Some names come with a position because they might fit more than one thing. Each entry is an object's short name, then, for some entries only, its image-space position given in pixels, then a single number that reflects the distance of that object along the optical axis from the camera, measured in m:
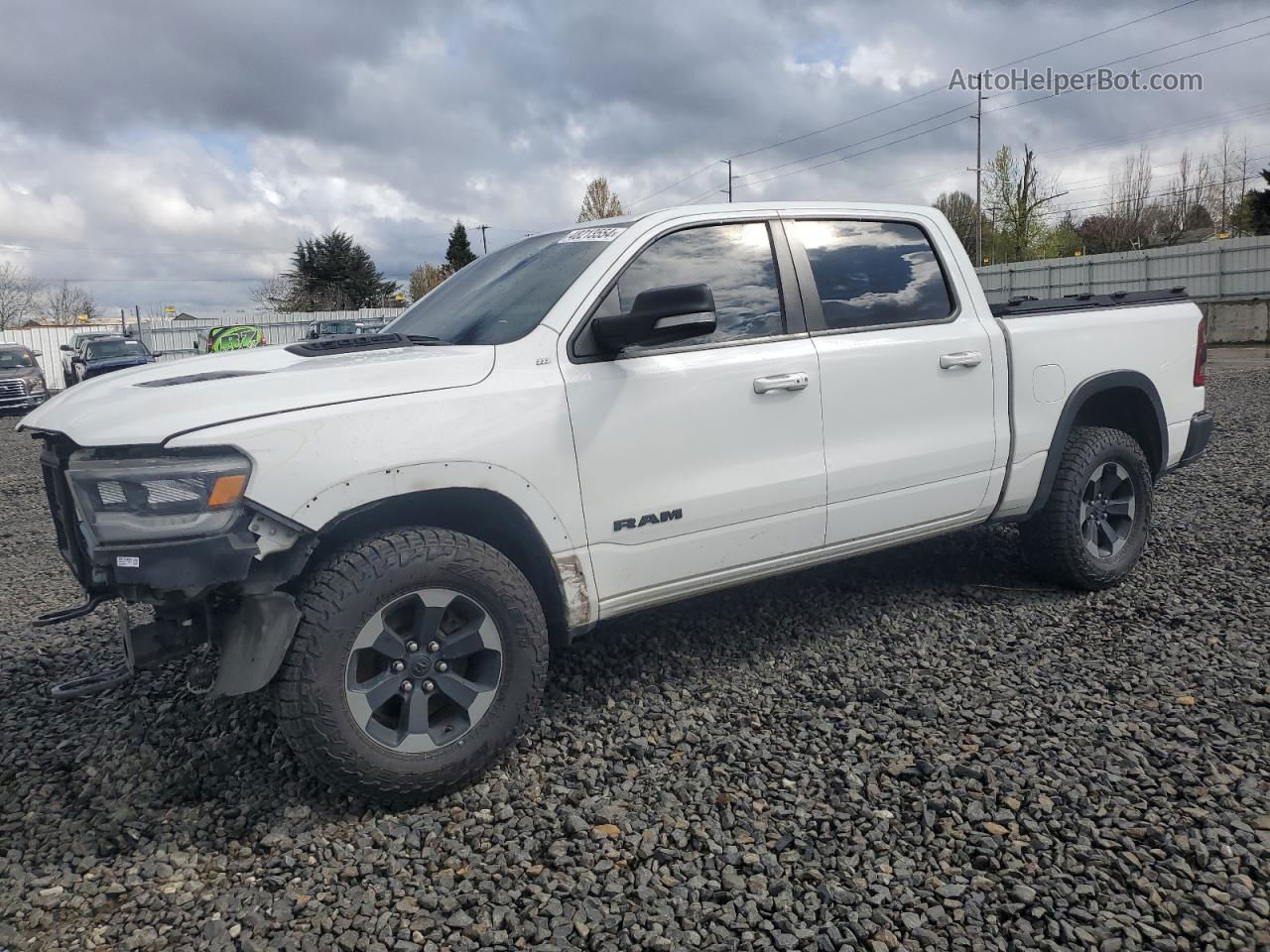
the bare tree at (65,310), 71.69
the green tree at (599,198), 45.12
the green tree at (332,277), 60.09
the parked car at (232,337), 27.52
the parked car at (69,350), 25.55
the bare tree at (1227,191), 49.88
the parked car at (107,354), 22.80
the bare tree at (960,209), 56.38
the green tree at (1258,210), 35.84
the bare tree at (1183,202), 51.78
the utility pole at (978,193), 43.25
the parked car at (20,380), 21.25
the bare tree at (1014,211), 45.88
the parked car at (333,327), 28.84
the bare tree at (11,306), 65.75
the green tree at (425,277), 61.91
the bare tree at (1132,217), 52.28
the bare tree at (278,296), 63.44
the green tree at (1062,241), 46.41
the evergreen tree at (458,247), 69.75
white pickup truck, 2.69
